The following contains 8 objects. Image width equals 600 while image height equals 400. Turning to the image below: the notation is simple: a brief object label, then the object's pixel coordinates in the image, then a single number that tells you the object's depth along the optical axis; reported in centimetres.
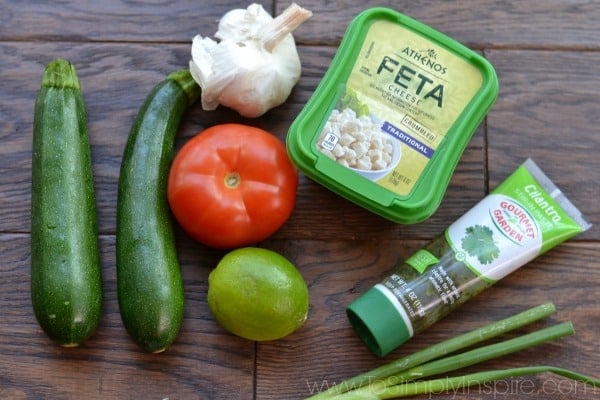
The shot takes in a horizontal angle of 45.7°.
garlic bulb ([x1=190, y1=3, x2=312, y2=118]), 94
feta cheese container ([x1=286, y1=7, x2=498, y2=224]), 92
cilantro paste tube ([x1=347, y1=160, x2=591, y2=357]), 92
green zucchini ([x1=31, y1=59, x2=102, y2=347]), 89
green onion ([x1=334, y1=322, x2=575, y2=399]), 92
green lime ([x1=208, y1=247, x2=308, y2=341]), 86
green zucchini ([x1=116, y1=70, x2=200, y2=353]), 90
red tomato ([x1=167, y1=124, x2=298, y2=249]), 89
